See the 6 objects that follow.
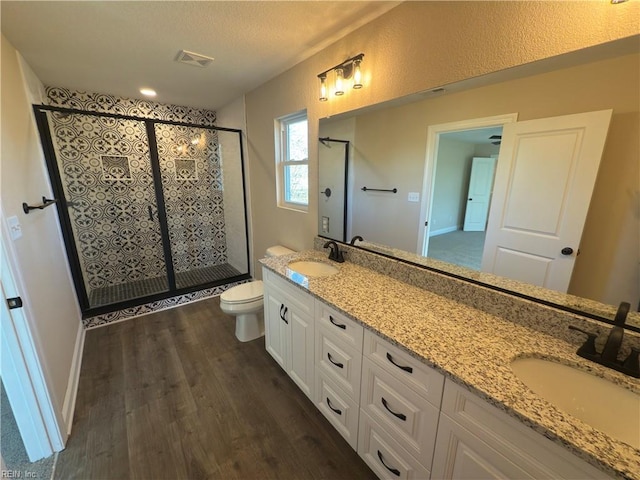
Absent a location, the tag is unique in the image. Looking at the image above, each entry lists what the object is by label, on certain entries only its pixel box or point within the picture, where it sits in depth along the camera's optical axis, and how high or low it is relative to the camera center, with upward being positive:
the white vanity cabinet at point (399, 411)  0.75 -0.87
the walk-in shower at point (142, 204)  2.83 -0.35
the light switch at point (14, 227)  1.31 -0.26
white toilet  2.29 -1.11
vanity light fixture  1.66 +0.67
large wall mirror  0.91 +0.01
